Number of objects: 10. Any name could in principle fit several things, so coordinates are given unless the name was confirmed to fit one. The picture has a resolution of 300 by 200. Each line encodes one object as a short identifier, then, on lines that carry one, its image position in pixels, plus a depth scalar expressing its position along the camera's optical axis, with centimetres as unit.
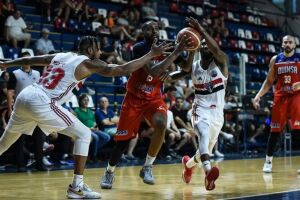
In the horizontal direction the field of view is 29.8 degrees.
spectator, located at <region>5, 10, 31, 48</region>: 1377
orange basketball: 612
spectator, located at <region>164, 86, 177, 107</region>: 1337
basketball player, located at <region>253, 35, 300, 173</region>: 862
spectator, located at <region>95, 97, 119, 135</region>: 1179
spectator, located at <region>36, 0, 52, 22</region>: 1559
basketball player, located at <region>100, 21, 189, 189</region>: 678
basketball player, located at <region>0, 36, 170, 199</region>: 556
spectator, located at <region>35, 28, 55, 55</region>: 1380
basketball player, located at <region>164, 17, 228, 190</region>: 667
